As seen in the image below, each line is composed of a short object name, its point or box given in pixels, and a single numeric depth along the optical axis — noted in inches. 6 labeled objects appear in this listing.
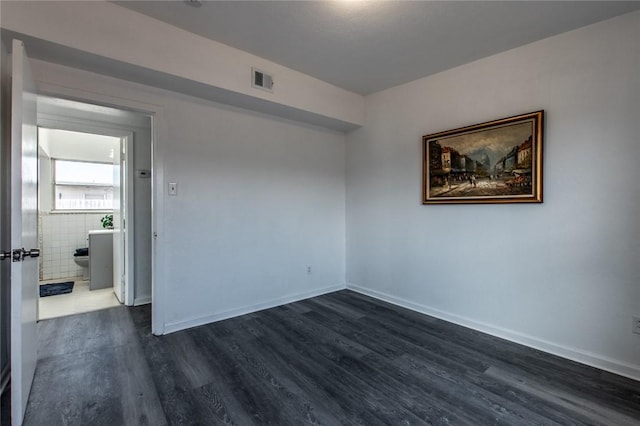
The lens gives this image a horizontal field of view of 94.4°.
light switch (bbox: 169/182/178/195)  109.9
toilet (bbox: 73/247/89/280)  184.2
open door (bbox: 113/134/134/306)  138.6
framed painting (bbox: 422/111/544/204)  97.9
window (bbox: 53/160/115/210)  202.1
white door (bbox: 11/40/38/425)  60.1
